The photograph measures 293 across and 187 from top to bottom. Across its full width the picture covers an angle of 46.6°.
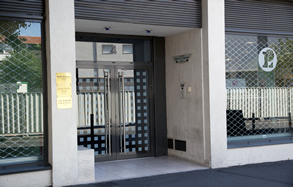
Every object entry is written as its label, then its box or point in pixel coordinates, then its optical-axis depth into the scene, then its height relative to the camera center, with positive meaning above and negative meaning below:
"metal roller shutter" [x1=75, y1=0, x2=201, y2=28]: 6.65 +1.77
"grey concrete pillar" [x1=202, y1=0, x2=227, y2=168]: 7.50 +0.34
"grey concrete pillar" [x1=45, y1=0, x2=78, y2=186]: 6.05 +0.07
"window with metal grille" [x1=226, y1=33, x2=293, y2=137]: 8.19 +0.26
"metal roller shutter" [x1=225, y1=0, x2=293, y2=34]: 8.00 +1.93
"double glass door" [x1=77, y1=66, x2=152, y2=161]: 8.16 -0.36
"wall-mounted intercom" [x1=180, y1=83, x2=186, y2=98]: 8.26 +0.14
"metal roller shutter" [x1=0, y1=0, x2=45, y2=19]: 5.94 +1.59
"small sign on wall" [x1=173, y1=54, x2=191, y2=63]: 8.17 +0.92
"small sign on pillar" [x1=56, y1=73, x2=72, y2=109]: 6.11 +0.13
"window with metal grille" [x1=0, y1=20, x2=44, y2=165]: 6.07 +0.09
